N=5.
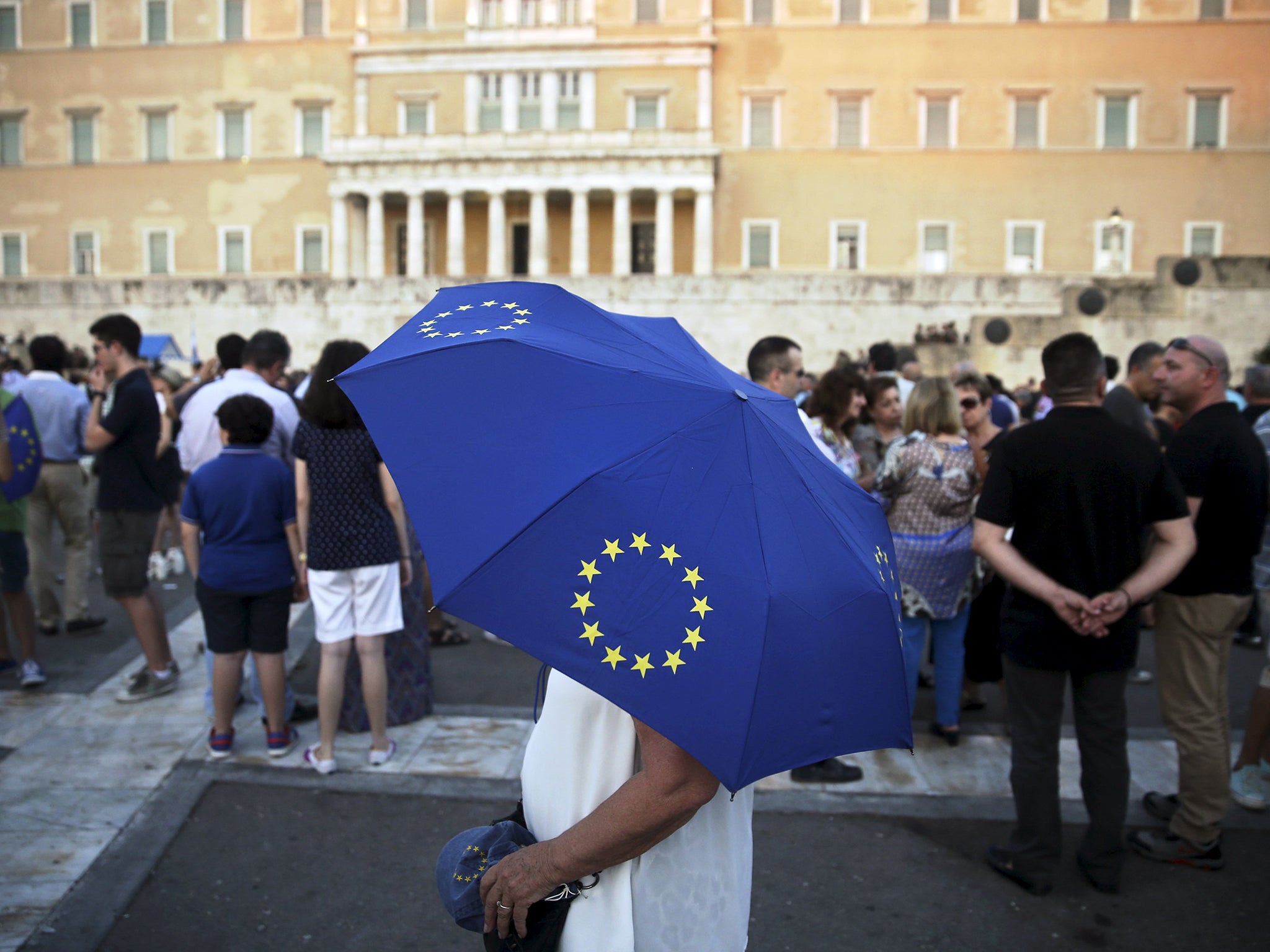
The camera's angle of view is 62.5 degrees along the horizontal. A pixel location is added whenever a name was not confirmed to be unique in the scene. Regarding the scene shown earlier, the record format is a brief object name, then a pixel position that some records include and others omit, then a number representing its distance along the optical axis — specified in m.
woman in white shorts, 4.43
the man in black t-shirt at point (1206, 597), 3.90
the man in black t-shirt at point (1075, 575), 3.54
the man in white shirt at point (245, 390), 5.56
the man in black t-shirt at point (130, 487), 5.42
